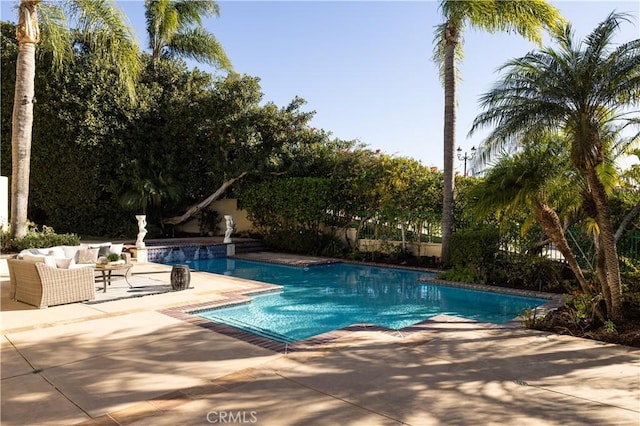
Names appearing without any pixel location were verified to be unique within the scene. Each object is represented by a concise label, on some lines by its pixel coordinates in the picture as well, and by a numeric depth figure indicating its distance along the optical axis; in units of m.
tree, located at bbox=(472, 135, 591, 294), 6.90
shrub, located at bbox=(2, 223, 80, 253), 12.33
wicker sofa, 7.33
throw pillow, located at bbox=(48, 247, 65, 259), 8.99
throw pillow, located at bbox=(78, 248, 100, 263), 9.94
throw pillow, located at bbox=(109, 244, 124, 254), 10.08
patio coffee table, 8.97
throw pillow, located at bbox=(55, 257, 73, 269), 7.90
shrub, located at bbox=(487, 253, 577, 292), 10.88
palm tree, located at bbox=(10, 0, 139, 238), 12.21
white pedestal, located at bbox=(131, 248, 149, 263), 14.55
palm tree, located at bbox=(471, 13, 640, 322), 6.34
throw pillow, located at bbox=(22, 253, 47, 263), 7.34
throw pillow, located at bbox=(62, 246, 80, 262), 9.59
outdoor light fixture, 25.83
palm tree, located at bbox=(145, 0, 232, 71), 19.75
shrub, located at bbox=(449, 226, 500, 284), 11.79
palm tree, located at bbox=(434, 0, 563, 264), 11.61
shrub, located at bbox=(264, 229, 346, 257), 17.19
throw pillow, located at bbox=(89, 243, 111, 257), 10.43
